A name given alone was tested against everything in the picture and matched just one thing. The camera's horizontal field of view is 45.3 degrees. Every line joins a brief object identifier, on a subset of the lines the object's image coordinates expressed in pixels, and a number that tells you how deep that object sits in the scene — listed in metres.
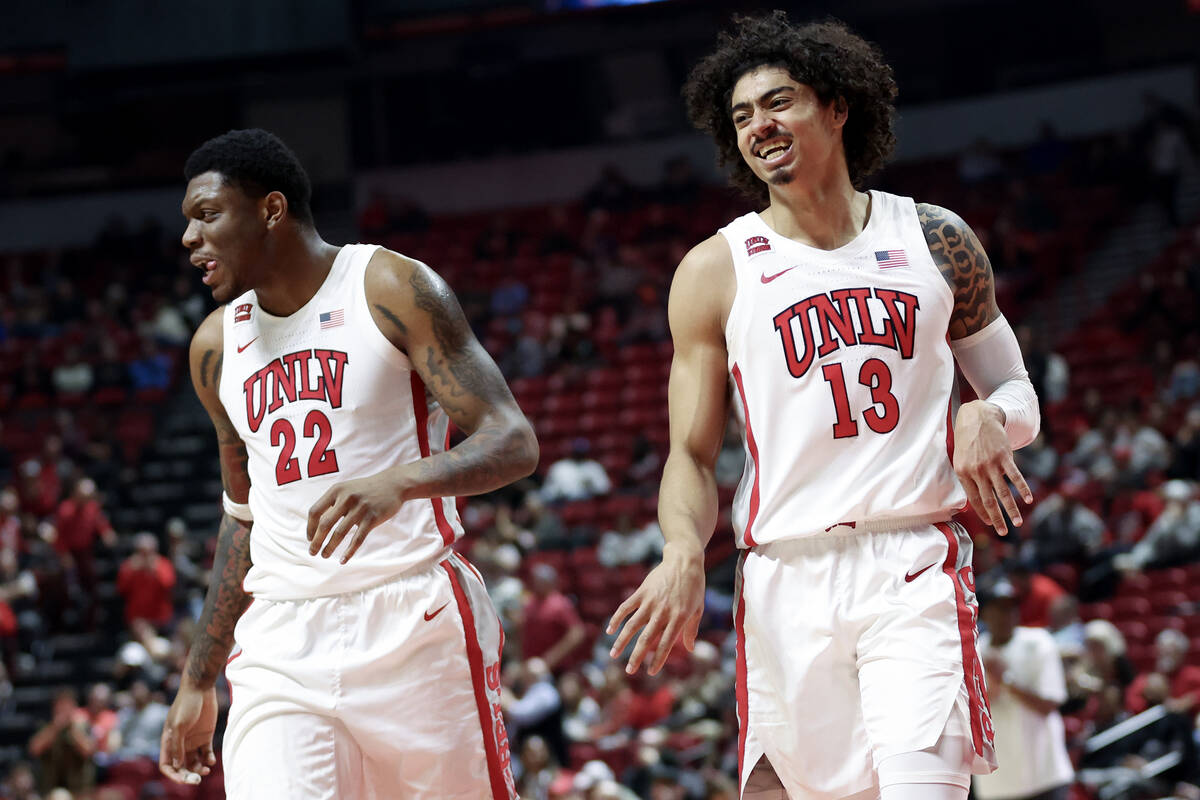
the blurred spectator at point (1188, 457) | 12.88
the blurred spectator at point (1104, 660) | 9.77
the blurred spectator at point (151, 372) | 18.30
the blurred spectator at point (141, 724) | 11.62
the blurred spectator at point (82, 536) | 14.91
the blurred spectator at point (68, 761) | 11.20
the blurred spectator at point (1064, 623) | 10.07
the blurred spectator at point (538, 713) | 10.27
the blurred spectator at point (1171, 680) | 9.48
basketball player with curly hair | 3.26
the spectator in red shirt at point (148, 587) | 13.83
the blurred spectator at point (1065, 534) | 12.25
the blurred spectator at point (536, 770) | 9.87
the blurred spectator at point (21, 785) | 11.07
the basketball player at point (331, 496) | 3.64
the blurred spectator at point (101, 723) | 11.59
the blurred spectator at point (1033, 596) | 10.38
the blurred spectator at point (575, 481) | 15.09
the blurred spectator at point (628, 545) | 13.59
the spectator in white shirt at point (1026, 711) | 7.65
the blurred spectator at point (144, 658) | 12.69
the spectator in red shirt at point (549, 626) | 11.62
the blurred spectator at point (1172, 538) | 12.00
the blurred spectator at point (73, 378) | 17.98
